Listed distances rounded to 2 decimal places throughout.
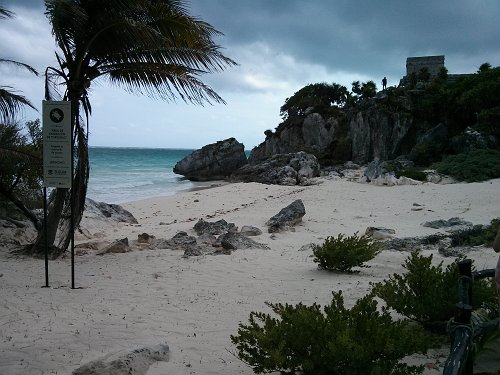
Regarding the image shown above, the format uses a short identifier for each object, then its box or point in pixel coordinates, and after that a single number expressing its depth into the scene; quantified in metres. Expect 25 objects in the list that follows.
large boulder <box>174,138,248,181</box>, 40.94
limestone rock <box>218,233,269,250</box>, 8.96
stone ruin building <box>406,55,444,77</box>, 55.47
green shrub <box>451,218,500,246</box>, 8.05
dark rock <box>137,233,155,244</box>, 10.05
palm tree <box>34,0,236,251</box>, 7.89
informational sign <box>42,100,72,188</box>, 6.67
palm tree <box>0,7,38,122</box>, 8.80
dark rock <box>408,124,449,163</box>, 29.16
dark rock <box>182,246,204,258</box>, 8.36
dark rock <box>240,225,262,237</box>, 10.64
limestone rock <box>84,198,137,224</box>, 13.42
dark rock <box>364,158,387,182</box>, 23.28
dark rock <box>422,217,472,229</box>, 10.54
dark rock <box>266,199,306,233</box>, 11.33
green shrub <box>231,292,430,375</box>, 2.87
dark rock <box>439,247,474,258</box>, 7.44
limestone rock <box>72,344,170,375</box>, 3.50
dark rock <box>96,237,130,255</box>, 8.98
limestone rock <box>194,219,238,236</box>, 11.05
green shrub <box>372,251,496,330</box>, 3.91
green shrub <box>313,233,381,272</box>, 6.74
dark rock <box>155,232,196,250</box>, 9.38
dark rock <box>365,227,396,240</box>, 9.55
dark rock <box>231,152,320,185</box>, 27.74
